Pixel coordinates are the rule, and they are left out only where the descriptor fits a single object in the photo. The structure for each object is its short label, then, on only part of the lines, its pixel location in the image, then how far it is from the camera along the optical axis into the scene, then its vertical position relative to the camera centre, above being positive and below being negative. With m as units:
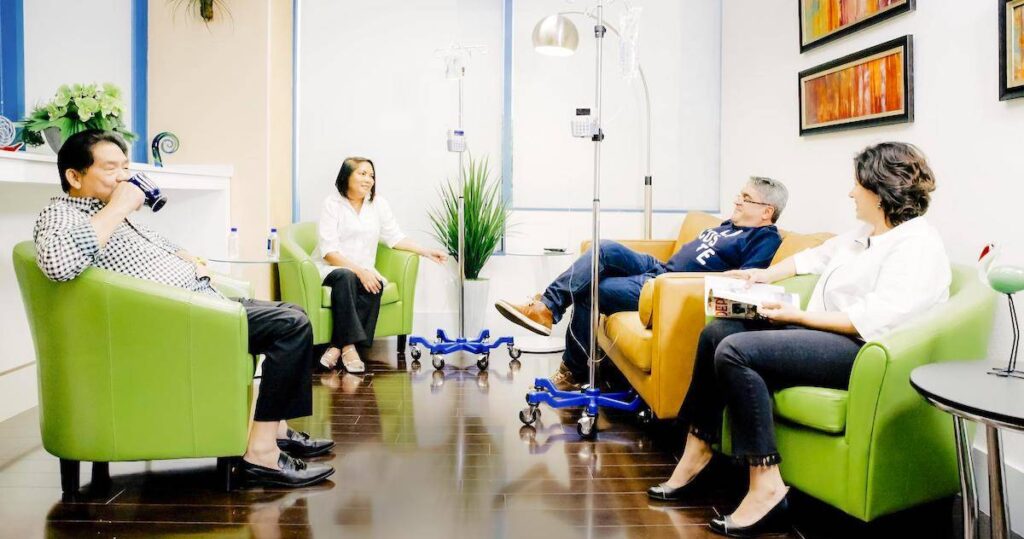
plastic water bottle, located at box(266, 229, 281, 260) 4.30 +0.17
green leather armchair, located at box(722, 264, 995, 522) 1.95 -0.40
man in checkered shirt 2.13 +0.04
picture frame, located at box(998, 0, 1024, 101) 2.25 +0.69
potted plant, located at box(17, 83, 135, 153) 2.93 +0.63
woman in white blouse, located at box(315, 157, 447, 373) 4.12 +0.14
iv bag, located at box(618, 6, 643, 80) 3.36 +1.05
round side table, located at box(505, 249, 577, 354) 4.70 -0.04
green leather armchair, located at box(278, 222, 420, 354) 4.04 -0.05
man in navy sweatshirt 3.35 +0.05
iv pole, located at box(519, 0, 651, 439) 3.05 -0.49
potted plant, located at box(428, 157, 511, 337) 4.71 +0.30
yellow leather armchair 2.76 -0.24
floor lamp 3.30 +1.06
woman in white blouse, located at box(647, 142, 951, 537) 2.13 -0.18
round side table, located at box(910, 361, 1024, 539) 1.45 -0.25
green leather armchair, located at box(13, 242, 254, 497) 2.19 -0.28
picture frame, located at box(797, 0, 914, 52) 3.04 +1.14
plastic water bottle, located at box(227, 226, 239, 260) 3.84 +0.17
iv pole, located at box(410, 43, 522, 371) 4.22 -0.36
